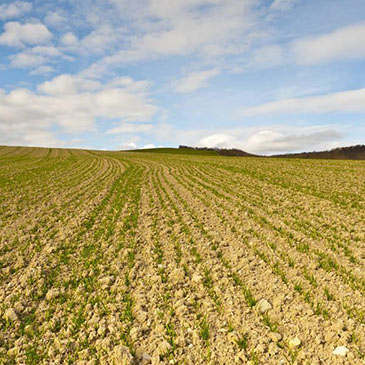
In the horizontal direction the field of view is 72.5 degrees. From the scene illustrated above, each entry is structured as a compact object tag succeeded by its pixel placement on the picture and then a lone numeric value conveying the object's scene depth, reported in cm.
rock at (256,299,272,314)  518
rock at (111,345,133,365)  408
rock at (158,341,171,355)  427
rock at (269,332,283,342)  436
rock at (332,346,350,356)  396
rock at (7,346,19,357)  434
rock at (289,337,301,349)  420
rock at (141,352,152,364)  415
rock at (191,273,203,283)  644
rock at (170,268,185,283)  658
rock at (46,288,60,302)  595
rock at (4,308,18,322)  521
